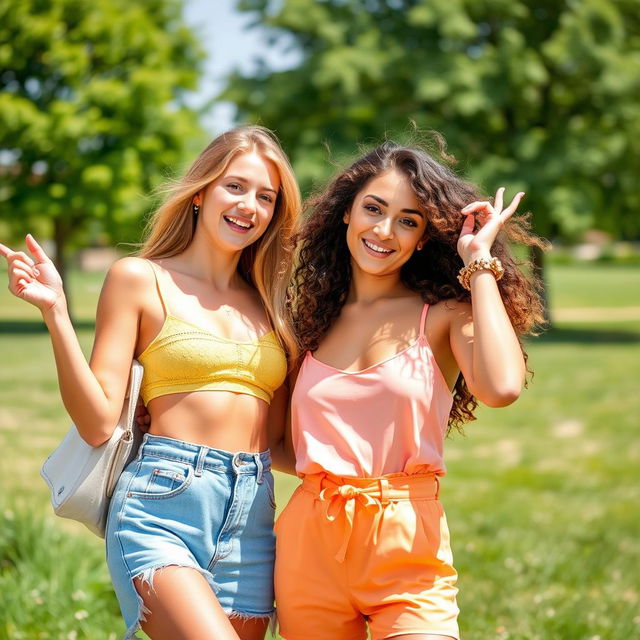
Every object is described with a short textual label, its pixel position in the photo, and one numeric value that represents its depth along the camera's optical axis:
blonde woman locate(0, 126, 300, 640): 2.77
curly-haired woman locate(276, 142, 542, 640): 2.77
